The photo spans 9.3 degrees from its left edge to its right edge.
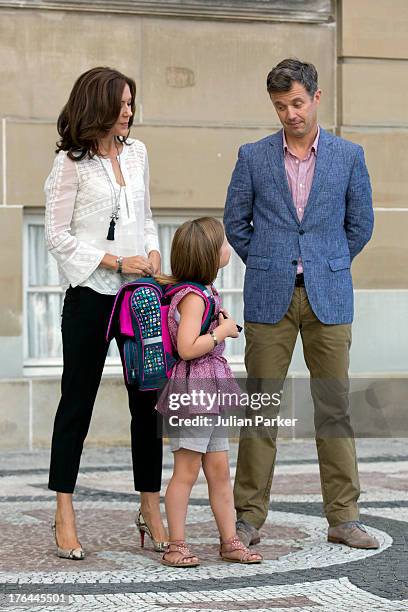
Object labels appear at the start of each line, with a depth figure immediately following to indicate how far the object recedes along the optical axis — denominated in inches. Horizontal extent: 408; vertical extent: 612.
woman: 401.2
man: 416.2
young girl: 379.5
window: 715.6
